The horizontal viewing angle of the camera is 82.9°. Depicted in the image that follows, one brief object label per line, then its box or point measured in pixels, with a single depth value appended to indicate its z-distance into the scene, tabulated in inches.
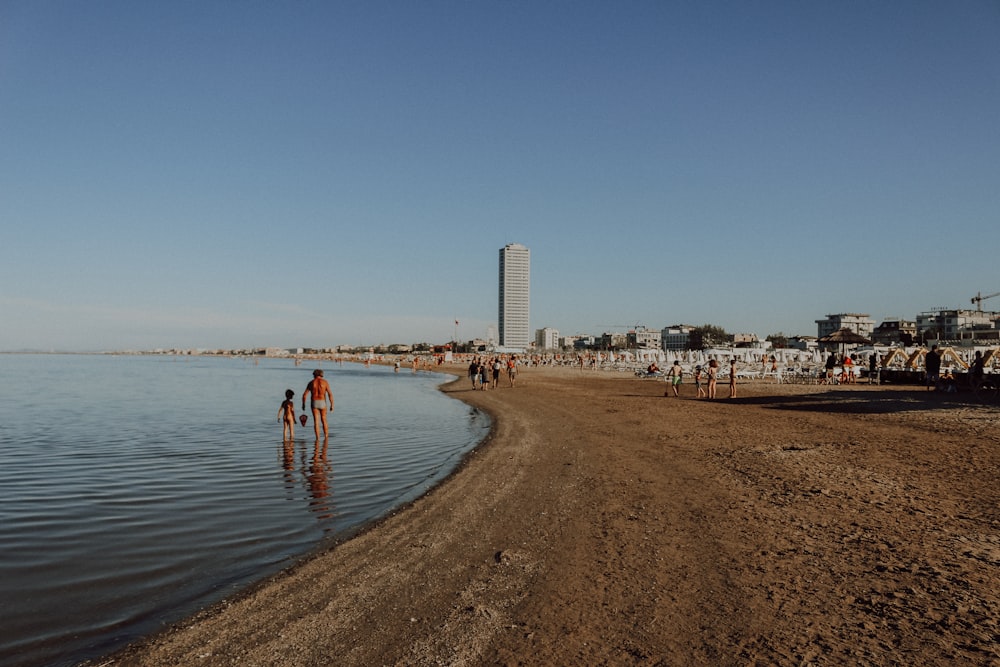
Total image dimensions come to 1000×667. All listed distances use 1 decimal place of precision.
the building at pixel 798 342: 5323.8
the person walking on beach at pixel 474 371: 1459.8
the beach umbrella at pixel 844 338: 1425.9
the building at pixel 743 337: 7245.6
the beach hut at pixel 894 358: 1348.4
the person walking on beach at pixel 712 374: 912.9
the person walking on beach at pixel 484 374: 1384.1
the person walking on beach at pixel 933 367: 901.8
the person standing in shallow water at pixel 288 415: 564.7
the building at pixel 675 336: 7042.3
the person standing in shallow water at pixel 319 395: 568.4
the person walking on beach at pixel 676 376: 982.4
